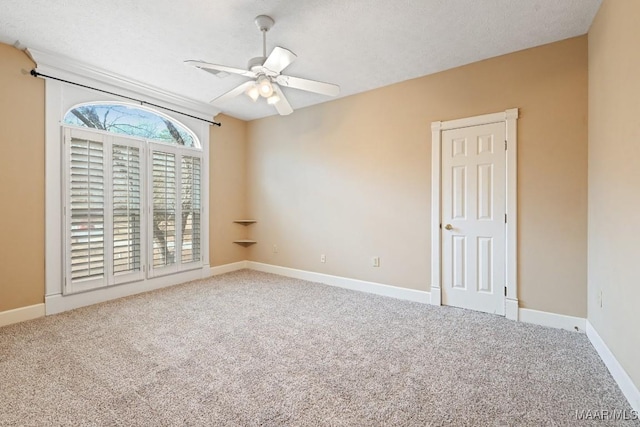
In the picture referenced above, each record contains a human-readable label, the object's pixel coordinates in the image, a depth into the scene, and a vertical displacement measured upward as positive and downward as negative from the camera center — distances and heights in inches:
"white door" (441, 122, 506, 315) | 120.0 -1.6
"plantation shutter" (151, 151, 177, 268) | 160.6 +2.4
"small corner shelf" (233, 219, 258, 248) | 205.8 -19.5
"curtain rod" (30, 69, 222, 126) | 117.6 +57.9
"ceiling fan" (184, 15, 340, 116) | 88.6 +45.4
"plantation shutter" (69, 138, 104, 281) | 129.3 +1.9
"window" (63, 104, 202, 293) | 130.6 +8.3
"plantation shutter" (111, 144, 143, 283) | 143.3 +0.7
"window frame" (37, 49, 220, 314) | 122.0 +35.0
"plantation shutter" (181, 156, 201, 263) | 175.3 +2.7
